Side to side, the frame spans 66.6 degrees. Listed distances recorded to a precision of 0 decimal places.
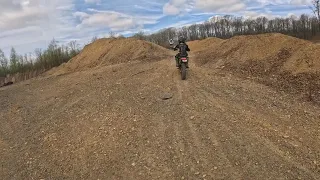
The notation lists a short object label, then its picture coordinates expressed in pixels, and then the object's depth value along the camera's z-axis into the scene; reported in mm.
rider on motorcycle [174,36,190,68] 8217
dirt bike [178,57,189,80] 7987
